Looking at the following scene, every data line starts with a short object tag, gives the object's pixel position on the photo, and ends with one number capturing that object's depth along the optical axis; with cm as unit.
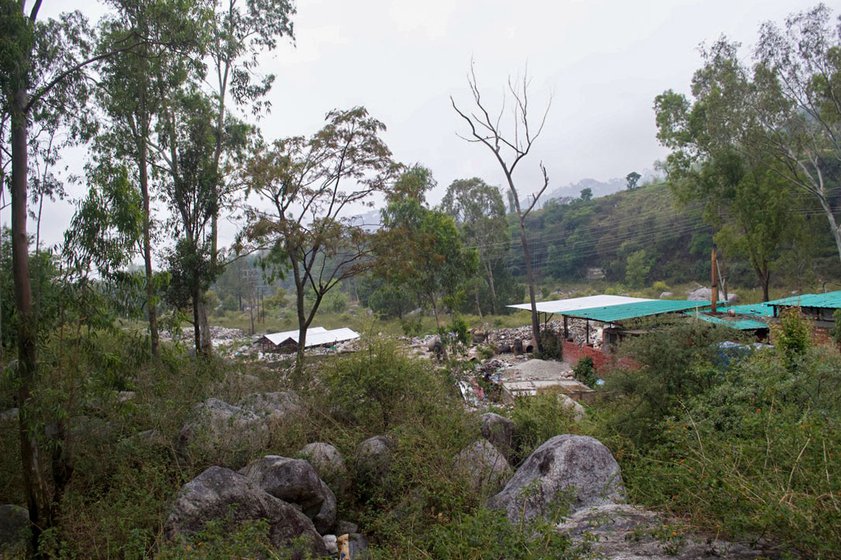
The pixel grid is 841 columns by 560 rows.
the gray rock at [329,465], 602
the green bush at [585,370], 1438
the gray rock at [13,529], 462
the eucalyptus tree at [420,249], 1178
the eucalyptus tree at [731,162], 1975
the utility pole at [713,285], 1597
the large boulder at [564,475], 466
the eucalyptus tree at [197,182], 1123
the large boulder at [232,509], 450
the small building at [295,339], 2356
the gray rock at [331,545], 502
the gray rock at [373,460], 606
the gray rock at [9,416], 650
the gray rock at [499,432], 653
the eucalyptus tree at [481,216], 3731
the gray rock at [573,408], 746
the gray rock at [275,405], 700
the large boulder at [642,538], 291
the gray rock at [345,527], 557
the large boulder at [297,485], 533
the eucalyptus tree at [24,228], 488
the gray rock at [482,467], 537
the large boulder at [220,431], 593
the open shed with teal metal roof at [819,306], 1402
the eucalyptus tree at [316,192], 1113
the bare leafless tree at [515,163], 1939
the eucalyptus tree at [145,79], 672
